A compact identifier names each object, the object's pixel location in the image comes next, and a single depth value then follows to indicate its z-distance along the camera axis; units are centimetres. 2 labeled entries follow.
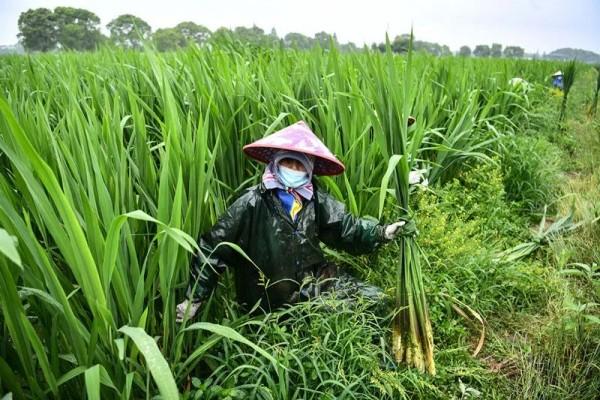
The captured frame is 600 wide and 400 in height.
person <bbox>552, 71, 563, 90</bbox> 715
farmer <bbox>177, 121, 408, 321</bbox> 153
